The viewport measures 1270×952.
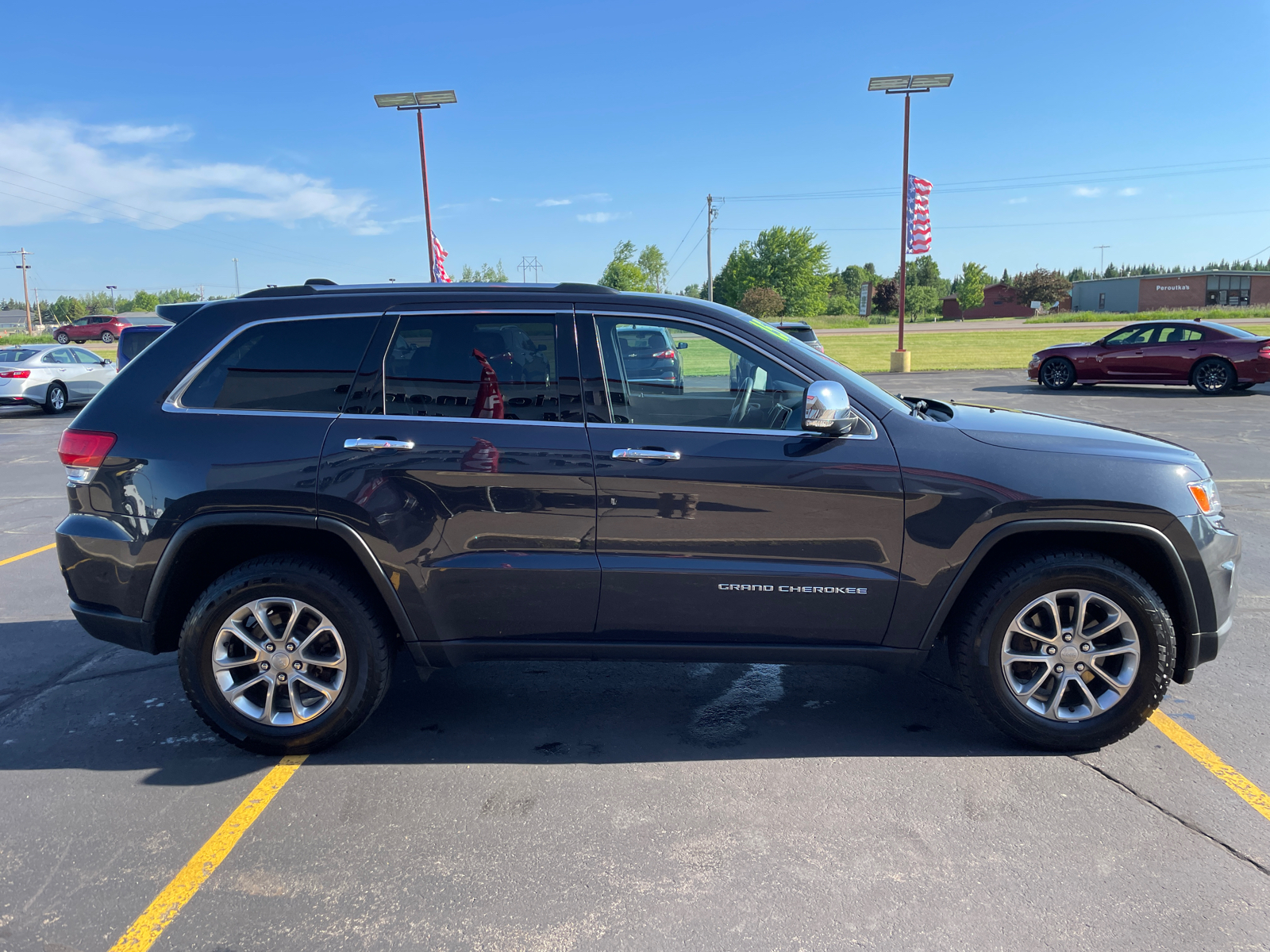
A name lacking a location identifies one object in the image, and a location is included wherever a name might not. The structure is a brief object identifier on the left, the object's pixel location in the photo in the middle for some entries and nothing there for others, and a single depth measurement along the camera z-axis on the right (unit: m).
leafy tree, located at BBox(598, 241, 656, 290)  92.81
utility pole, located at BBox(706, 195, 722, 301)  56.65
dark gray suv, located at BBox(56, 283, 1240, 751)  3.22
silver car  17.36
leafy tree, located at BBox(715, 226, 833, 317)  102.14
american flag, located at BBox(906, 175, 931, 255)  23.75
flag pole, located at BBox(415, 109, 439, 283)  24.82
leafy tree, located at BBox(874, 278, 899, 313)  99.50
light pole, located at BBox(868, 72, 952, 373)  22.90
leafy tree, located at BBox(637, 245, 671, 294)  100.50
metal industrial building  75.06
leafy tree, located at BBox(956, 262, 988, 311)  109.88
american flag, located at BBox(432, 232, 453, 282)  24.97
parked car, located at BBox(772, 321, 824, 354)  14.71
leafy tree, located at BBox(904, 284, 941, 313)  103.50
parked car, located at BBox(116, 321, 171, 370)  9.48
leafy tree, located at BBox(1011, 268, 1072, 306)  97.31
